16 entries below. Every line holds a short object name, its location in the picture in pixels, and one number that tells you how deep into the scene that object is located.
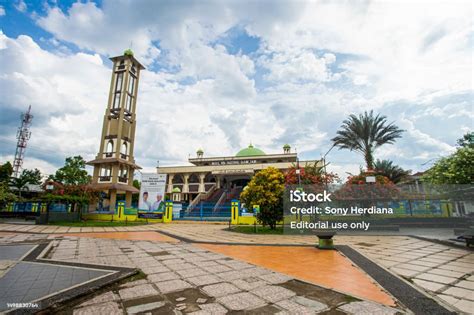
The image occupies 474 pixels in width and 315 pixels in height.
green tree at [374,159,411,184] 22.40
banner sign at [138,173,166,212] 20.09
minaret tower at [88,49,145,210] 25.48
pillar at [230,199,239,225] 18.23
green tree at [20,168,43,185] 34.54
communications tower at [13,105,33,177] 40.06
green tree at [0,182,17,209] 15.95
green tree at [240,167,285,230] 12.51
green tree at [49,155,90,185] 30.73
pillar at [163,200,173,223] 20.87
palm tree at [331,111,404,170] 18.98
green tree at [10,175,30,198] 31.82
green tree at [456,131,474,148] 18.97
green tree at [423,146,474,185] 10.52
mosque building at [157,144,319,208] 33.41
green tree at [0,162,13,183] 25.25
